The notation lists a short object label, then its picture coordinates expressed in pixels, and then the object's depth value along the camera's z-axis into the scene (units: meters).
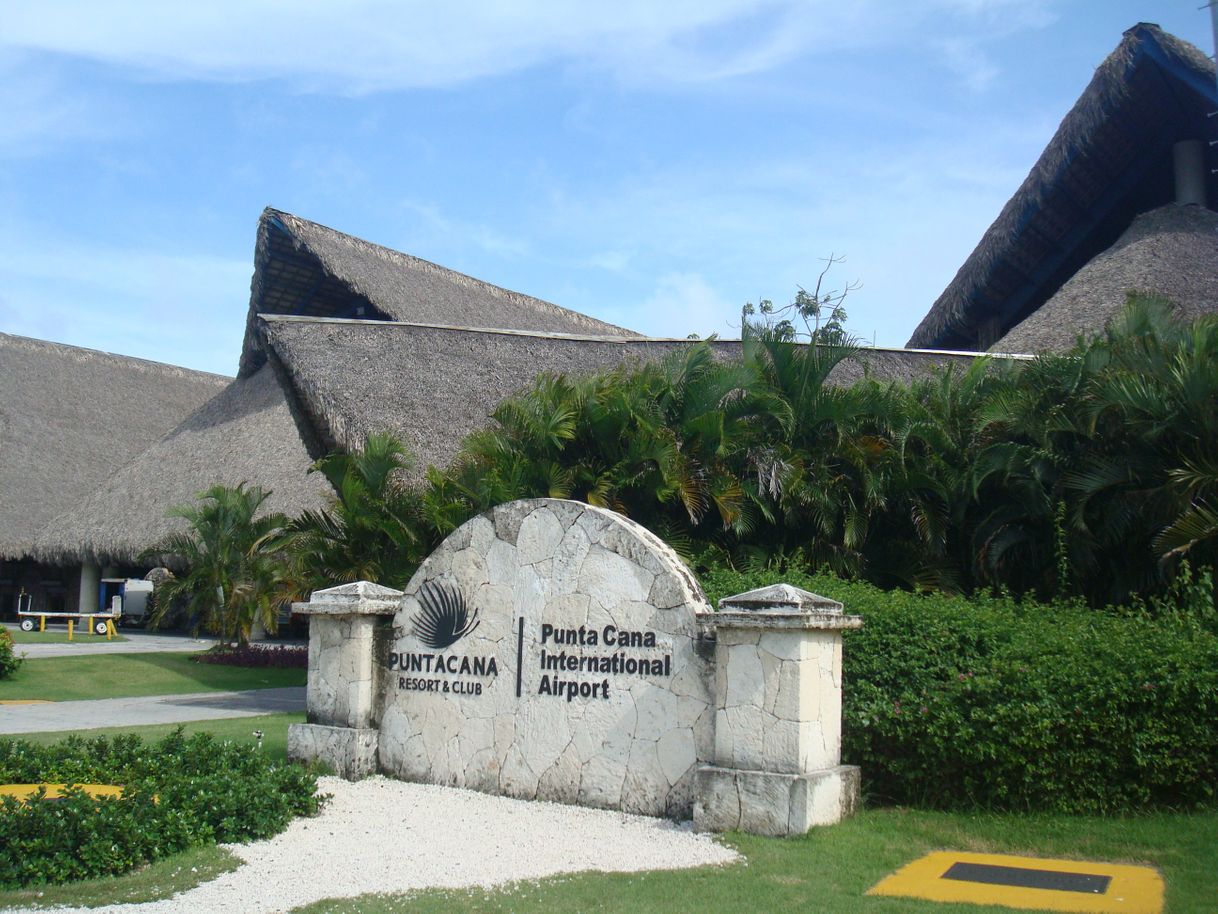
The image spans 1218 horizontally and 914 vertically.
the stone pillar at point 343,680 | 9.62
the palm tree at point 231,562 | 21.62
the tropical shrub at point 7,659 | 18.70
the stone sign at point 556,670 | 8.28
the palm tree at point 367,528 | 13.40
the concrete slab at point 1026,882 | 5.88
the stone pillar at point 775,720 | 7.47
